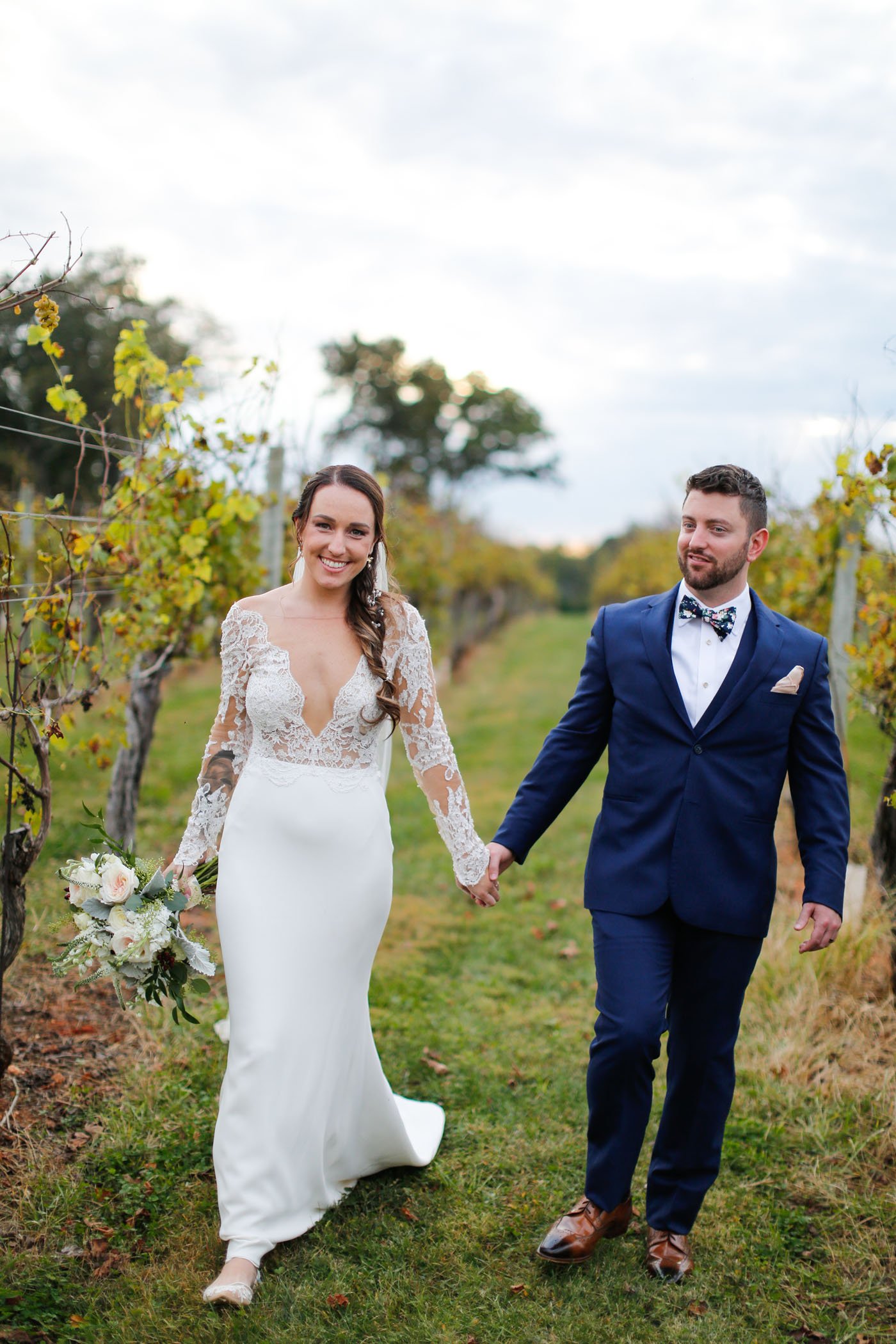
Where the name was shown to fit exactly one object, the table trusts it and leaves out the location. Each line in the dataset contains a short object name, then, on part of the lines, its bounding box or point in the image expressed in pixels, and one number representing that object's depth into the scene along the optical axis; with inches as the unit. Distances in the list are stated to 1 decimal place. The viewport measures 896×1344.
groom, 120.3
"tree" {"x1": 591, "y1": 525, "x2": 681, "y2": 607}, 598.2
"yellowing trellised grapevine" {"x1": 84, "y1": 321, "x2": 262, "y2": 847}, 197.3
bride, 120.7
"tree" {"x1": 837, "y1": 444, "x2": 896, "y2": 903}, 178.1
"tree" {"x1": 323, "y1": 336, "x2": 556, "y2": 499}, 1697.8
